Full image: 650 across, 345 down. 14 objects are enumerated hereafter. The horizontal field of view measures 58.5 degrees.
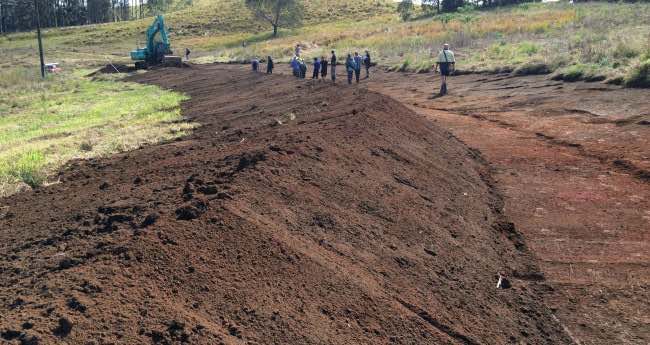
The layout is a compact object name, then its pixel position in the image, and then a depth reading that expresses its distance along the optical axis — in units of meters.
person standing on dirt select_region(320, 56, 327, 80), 25.92
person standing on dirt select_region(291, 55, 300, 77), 26.55
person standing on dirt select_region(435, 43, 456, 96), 20.00
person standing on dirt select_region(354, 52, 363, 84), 24.60
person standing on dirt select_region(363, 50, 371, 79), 28.84
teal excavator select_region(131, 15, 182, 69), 39.19
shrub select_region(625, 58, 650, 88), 16.08
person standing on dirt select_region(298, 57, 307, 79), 26.49
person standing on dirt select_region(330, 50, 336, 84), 25.84
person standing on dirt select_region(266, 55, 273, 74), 29.52
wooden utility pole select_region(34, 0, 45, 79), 39.14
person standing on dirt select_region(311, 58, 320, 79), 25.81
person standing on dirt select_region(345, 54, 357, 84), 24.12
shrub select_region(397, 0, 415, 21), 75.09
